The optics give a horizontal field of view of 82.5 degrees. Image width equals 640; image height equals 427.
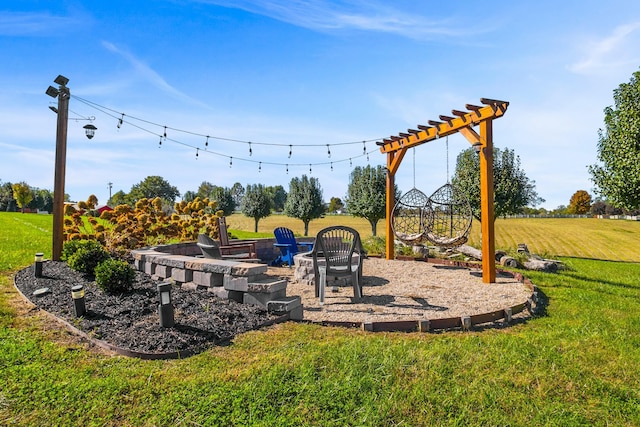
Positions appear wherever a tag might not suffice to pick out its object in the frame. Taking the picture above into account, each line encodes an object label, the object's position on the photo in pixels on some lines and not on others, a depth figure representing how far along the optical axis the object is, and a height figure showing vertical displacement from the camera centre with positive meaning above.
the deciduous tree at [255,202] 29.39 +1.64
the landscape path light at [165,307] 3.59 -0.85
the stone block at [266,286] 4.21 -0.74
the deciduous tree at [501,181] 17.88 +2.19
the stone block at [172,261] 5.17 -0.57
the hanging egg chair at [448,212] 7.26 +0.27
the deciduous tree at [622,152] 11.94 +2.56
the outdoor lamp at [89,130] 7.89 +1.97
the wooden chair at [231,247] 7.64 -0.53
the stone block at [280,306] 4.14 -0.95
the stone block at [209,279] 4.66 -0.74
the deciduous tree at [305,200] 25.86 +1.65
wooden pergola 6.82 +1.64
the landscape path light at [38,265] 6.02 -0.74
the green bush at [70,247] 6.85 -0.50
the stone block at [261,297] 4.23 -0.88
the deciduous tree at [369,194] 20.34 +1.65
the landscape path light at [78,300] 4.00 -0.89
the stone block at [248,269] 4.32 -0.56
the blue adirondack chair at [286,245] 8.40 -0.51
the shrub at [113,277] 4.75 -0.73
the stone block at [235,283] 4.34 -0.74
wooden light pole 7.32 +1.27
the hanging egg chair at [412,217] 7.94 +0.17
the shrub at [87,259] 5.79 -0.62
